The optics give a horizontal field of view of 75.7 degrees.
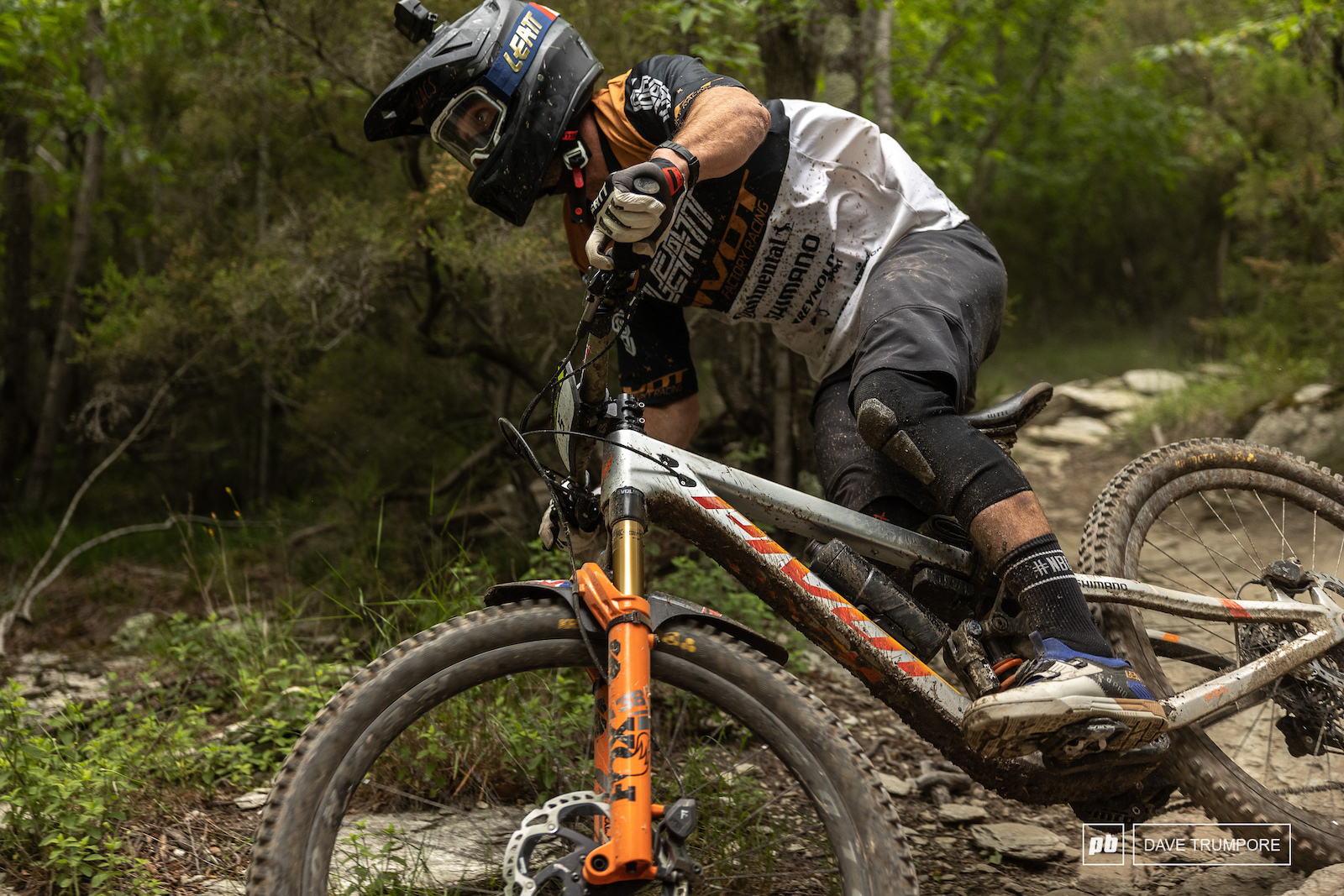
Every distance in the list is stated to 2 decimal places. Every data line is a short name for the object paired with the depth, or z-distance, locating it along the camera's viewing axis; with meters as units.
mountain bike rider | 1.75
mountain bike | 1.49
